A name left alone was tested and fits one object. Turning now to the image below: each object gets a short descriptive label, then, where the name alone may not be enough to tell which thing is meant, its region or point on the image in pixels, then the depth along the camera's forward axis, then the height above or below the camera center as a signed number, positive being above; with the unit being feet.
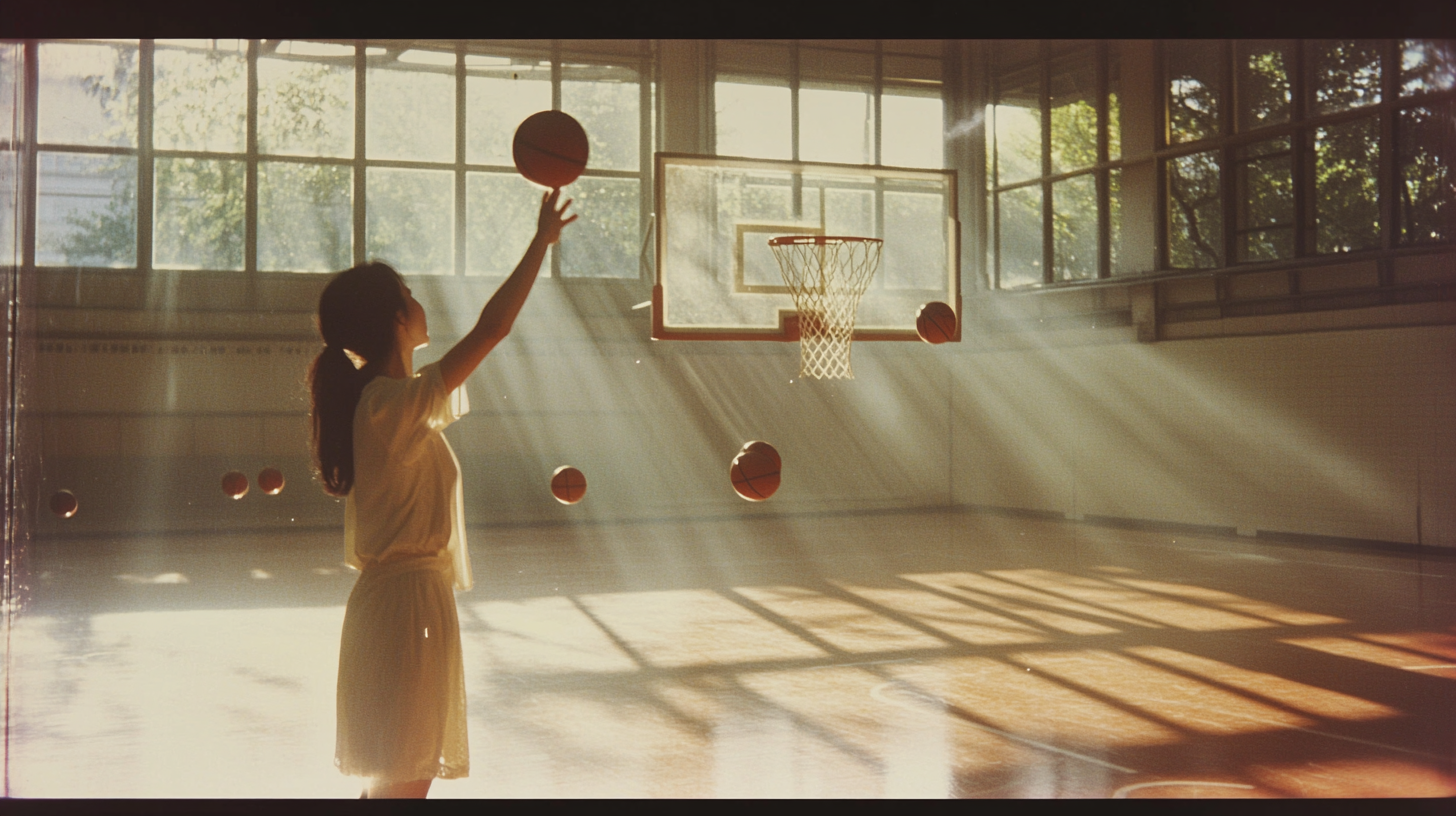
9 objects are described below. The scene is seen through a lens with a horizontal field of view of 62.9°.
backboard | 32.42 +6.23
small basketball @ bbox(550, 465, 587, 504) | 19.65 -0.89
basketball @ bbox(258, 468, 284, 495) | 25.71 -1.06
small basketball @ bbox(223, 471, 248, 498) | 25.32 -1.13
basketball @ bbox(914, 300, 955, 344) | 28.37 +2.58
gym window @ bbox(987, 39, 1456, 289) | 33.99 +9.15
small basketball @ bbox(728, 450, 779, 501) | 18.53 -0.70
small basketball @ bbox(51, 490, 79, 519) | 21.12 -1.29
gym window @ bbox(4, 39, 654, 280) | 41.75 +10.18
